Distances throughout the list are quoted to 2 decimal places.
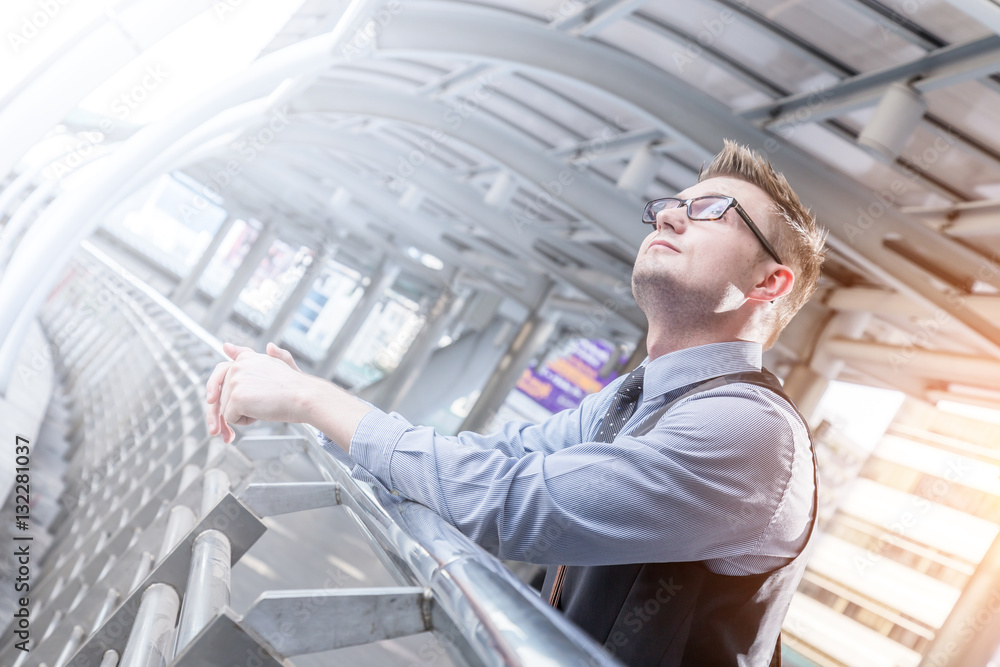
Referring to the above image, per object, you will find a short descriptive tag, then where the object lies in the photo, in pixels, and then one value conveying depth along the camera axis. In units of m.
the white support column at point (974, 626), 5.97
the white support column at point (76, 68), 3.21
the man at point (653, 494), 1.01
